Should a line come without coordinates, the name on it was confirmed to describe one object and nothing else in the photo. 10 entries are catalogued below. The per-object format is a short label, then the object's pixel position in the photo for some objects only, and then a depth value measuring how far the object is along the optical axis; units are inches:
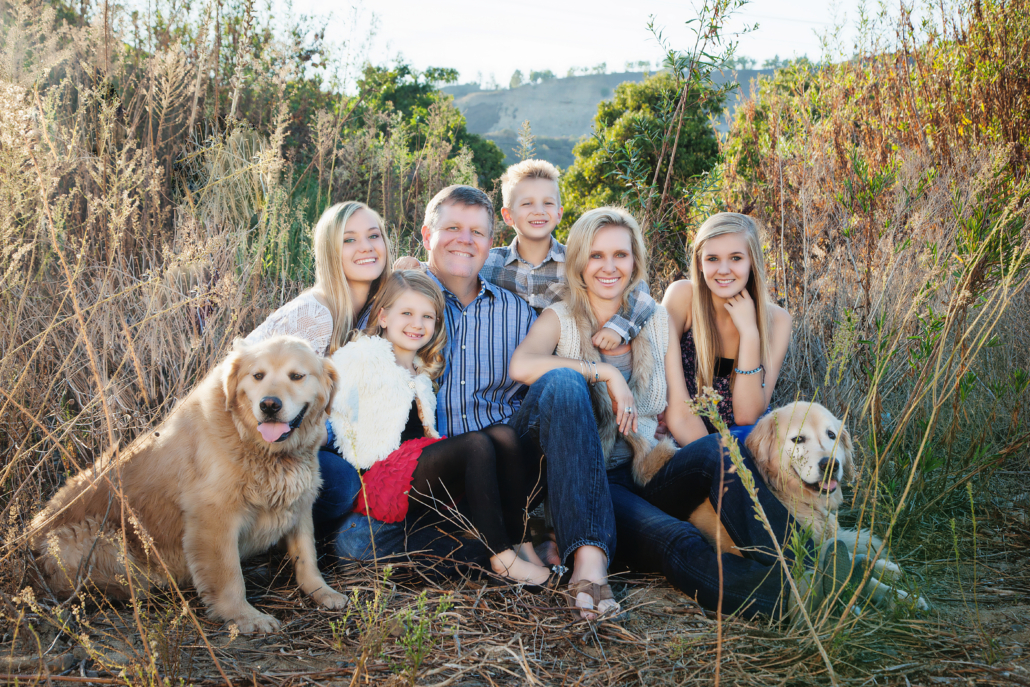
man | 103.0
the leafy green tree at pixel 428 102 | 620.7
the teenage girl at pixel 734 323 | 118.9
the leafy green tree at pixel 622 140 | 455.8
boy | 143.1
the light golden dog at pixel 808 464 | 92.1
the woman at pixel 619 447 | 87.7
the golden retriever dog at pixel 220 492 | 83.4
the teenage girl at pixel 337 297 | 104.3
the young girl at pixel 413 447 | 94.7
